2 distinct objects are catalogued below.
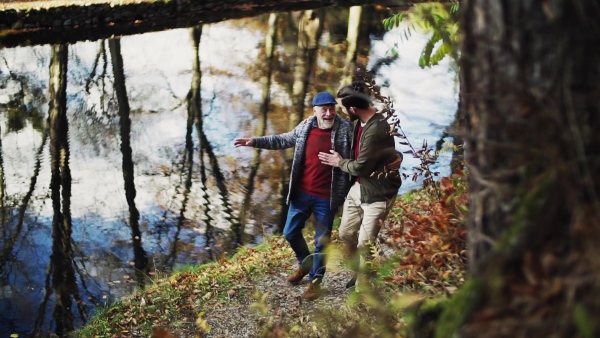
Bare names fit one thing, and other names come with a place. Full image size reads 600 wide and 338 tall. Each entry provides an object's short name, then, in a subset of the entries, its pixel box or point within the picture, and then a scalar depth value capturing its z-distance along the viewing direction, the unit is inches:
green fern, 126.3
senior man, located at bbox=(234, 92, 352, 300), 259.3
